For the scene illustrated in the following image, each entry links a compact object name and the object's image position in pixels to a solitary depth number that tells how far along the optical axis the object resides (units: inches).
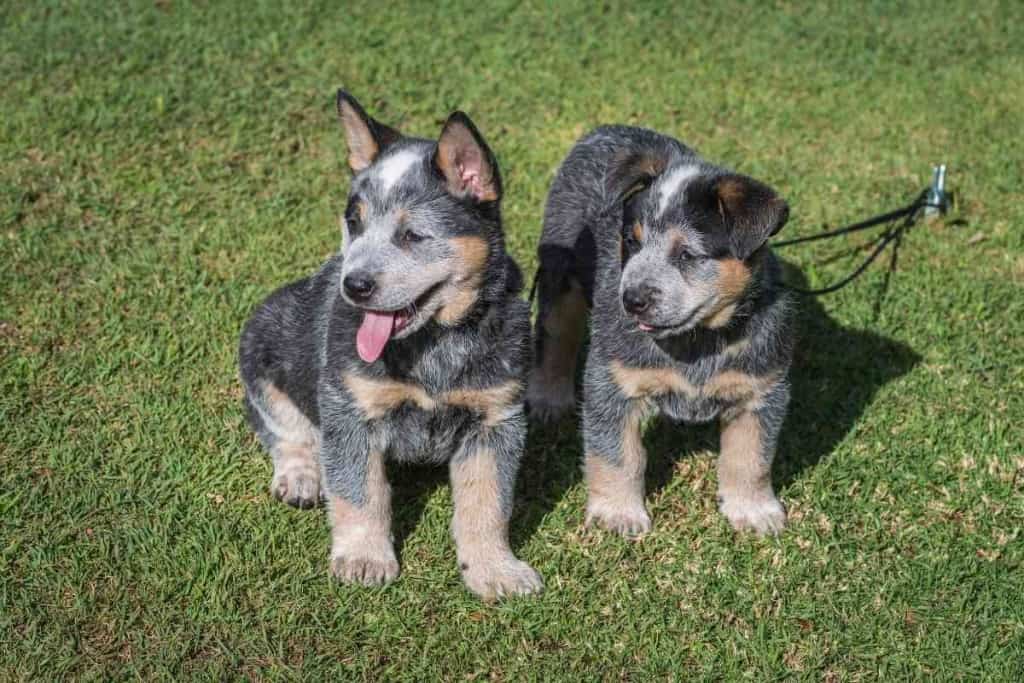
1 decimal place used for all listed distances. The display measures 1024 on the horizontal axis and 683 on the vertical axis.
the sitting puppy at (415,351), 199.0
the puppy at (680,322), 213.8
